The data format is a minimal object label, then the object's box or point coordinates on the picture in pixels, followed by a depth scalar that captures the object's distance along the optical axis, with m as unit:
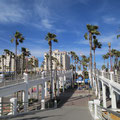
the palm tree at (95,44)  27.45
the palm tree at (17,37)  25.50
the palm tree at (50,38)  24.15
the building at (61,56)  155.12
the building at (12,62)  168.18
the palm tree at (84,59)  69.50
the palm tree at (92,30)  23.88
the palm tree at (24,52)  40.70
